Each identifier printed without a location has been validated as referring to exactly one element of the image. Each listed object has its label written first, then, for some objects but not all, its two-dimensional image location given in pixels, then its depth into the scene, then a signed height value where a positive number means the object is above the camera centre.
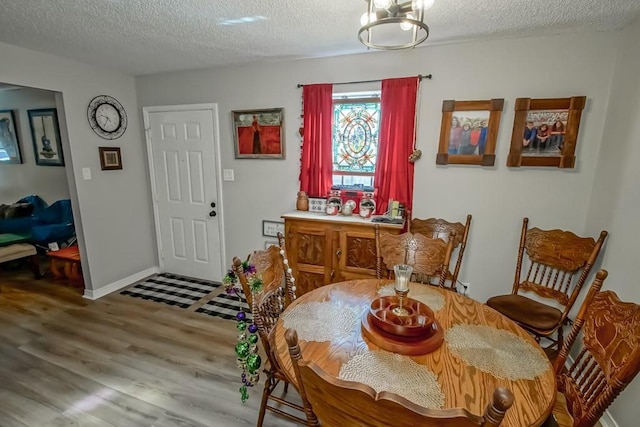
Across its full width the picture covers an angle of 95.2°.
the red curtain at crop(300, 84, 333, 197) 2.78 +0.20
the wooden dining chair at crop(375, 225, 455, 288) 2.06 -0.64
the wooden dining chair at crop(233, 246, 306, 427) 1.42 -0.75
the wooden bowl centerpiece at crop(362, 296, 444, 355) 1.20 -0.73
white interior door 3.37 -0.36
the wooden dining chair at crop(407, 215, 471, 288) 2.46 -0.57
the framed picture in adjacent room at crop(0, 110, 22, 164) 4.43 +0.26
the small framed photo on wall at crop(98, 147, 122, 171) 3.21 +0.01
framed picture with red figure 3.03 +0.28
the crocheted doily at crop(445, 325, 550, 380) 1.10 -0.76
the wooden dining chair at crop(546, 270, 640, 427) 1.01 -0.72
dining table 0.99 -0.77
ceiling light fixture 1.16 +0.62
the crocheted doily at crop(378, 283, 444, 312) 1.62 -0.77
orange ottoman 3.37 -1.25
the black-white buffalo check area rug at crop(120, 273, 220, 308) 3.21 -1.51
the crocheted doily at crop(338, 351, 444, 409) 0.97 -0.76
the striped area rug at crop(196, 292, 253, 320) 2.92 -1.51
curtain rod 2.47 +0.72
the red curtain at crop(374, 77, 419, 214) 2.53 +0.19
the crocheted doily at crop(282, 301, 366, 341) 1.32 -0.77
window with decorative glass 2.80 +0.23
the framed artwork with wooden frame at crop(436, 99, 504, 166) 2.36 +0.26
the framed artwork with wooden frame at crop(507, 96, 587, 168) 2.19 +0.25
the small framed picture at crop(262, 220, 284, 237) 3.21 -0.73
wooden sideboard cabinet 2.54 -0.76
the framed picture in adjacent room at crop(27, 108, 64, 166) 4.14 +0.30
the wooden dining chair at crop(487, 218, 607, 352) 1.98 -0.85
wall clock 3.11 +0.46
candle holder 1.39 -0.57
